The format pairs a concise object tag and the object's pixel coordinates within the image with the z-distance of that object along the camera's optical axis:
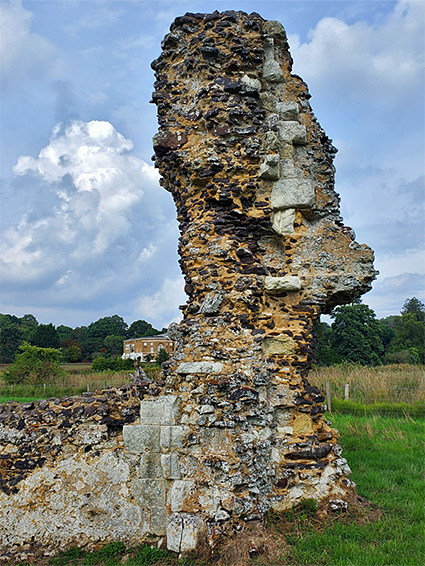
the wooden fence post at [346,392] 14.95
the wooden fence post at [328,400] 13.28
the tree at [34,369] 25.02
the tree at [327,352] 36.88
